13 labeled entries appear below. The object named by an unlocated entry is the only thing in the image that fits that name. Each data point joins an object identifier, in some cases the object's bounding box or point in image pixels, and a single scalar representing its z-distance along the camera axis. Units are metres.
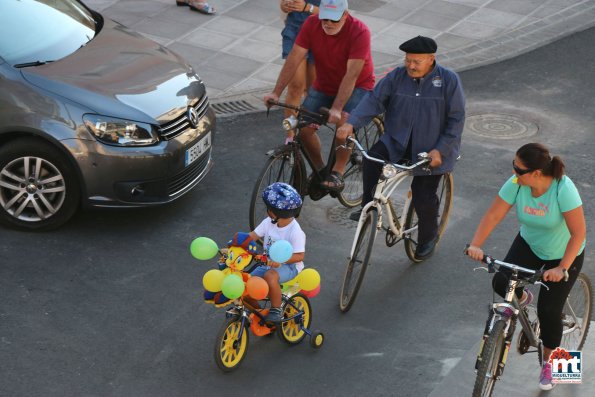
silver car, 16.34
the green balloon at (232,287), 12.48
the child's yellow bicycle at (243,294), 12.70
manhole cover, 21.43
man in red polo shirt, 16.66
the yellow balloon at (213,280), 12.76
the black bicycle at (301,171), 16.31
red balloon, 13.56
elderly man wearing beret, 14.74
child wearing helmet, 13.10
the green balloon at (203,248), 12.90
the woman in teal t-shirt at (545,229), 11.62
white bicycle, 14.65
